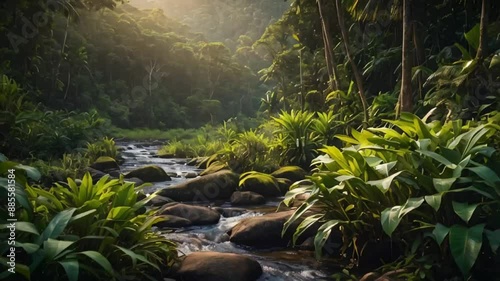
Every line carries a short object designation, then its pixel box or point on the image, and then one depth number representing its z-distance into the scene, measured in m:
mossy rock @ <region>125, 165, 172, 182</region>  11.14
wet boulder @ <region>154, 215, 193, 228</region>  6.18
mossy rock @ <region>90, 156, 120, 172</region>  12.92
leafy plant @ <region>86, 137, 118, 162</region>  14.20
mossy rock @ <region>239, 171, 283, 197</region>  8.87
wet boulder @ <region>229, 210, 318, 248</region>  5.29
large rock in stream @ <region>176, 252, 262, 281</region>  3.94
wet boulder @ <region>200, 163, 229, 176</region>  10.87
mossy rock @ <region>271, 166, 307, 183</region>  10.15
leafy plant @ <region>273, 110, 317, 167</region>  11.18
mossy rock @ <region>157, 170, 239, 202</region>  8.54
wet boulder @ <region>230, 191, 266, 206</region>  8.09
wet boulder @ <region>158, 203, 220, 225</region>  6.41
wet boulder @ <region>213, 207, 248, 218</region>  7.10
